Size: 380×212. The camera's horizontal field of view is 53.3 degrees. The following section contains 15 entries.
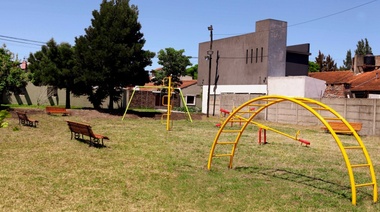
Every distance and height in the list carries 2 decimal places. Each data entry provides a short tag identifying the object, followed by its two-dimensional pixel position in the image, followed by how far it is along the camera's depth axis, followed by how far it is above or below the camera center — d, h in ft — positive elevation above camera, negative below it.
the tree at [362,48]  229.97 +35.46
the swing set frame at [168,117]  68.83 -3.54
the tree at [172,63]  173.68 +16.39
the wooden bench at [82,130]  43.50 -4.19
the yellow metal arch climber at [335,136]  23.00 -1.65
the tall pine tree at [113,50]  100.07 +12.39
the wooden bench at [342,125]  68.39 -3.82
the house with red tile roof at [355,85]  101.19 +5.61
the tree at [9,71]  98.78 +6.06
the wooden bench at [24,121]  63.41 -4.81
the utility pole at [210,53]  123.24 +15.67
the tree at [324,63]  223.51 +24.62
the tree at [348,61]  257.96 +30.43
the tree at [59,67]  108.68 +8.19
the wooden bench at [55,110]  87.66 -3.68
